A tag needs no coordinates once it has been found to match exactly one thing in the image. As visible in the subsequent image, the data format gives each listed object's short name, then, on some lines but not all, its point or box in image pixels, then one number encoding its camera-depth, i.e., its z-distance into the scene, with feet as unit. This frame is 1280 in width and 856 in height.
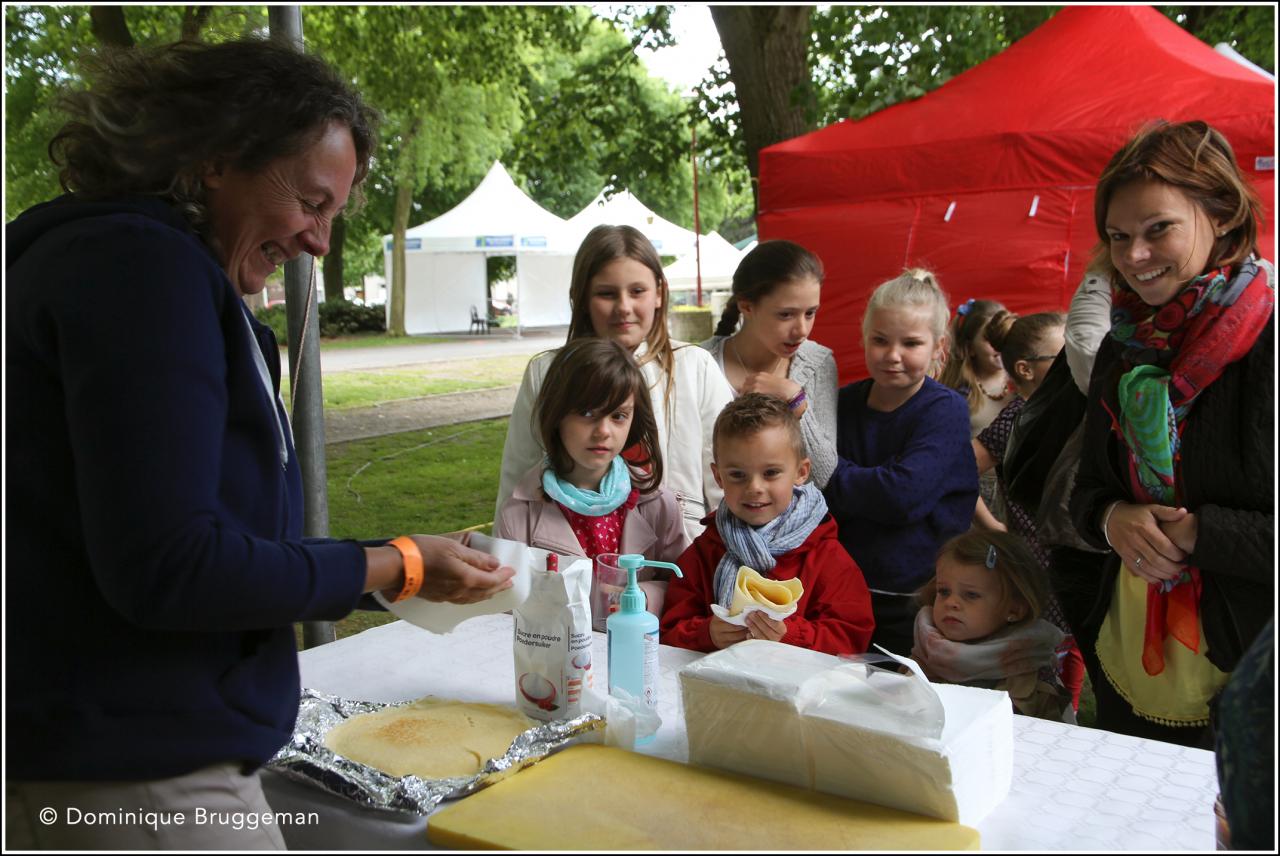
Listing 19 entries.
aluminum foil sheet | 4.70
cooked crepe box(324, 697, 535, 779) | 5.05
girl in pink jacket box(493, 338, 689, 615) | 8.11
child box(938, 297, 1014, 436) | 12.91
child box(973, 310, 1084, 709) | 11.39
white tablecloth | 4.45
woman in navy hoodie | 3.45
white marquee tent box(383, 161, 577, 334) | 63.87
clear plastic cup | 5.67
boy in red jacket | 7.20
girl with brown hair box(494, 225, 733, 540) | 9.27
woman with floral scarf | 5.94
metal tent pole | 9.62
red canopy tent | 15.67
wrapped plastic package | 4.42
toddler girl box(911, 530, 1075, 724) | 7.53
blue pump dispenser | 5.49
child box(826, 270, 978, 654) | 8.52
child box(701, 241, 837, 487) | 9.17
